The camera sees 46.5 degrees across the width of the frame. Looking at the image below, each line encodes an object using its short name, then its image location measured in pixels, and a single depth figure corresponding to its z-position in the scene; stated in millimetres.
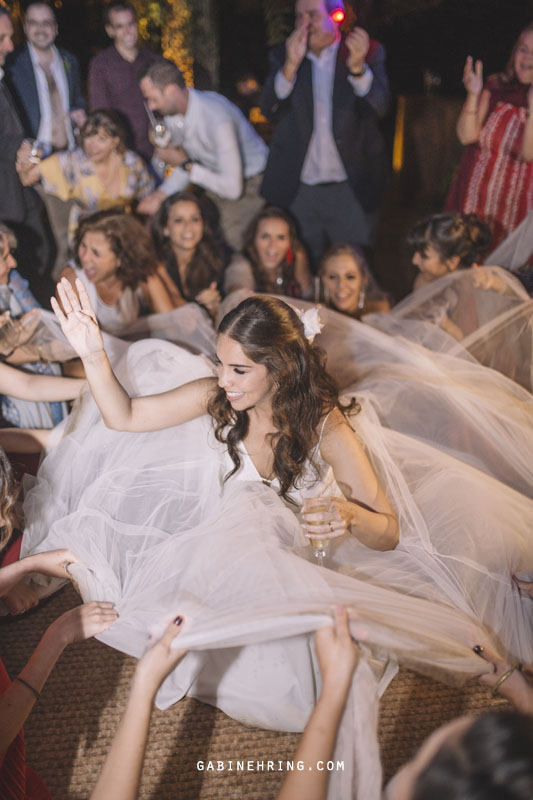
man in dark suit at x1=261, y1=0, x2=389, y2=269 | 3693
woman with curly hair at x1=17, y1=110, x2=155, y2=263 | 3410
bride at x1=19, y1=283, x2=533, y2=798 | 1451
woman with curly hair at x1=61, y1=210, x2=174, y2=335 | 3275
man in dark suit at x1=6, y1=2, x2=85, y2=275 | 3207
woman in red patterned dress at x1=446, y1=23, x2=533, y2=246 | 3570
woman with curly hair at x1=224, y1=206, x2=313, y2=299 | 3625
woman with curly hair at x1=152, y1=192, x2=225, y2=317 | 3582
